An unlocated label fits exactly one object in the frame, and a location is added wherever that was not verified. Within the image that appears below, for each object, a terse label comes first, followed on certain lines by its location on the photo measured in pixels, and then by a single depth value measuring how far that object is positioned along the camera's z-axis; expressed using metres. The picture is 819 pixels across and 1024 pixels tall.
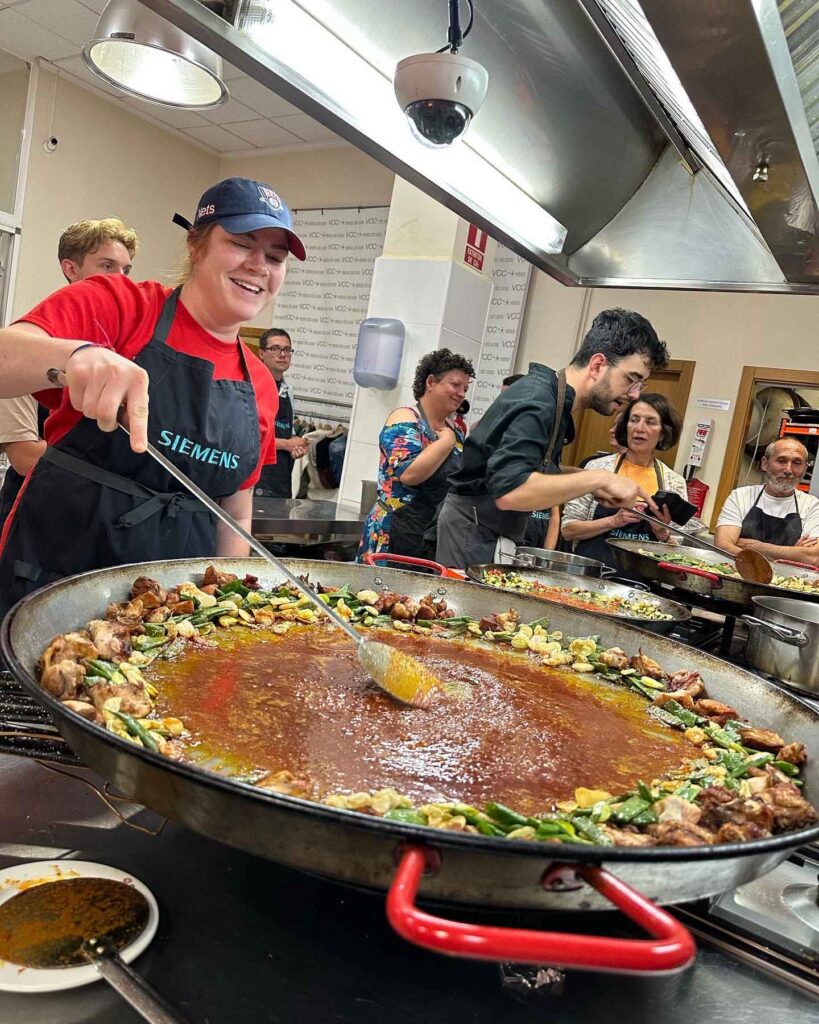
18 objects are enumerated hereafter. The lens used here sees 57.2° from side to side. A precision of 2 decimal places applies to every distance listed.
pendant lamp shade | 1.85
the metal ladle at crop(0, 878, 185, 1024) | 0.67
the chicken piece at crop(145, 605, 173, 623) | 1.34
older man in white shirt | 4.34
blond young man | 2.24
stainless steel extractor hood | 1.28
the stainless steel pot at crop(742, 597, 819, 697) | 1.63
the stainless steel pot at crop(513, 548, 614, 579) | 2.50
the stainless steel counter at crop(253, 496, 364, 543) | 4.08
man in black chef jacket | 2.51
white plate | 0.66
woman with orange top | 3.80
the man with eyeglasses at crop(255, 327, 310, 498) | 5.86
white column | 5.67
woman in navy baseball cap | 1.69
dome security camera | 1.43
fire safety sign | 5.75
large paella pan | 0.52
